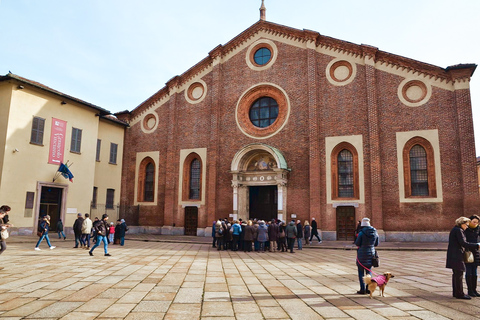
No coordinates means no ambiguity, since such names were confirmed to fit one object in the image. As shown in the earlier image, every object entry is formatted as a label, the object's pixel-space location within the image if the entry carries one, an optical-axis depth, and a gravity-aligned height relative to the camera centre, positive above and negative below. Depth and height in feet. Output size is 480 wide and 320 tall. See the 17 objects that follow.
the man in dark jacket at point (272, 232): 54.08 -3.18
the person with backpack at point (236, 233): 53.71 -3.40
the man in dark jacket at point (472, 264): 23.67 -3.32
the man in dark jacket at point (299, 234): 57.57 -3.61
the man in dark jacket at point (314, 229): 65.26 -3.15
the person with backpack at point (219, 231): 54.39 -3.19
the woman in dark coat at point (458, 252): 22.72 -2.46
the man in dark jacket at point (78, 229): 52.16 -3.18
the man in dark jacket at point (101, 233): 42.32 -2.94
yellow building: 63.16 +10.57
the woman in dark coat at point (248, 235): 53.31 -3.65
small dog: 22.04 -4.26
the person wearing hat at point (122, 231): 58.70 -3.68
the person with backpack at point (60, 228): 63.21 -3.62
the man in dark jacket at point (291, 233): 52.69 -3.21
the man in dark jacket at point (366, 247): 24.36 -2.34
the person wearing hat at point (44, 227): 47.32 -2.66
